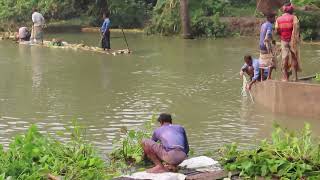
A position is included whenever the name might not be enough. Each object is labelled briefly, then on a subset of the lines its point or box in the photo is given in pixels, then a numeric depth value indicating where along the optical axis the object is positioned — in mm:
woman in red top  12383
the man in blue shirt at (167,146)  8156
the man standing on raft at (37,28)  26094
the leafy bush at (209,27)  29594
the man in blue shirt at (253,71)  13711
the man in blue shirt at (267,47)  13227
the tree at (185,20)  28703
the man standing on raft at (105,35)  22656
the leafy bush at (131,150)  9156
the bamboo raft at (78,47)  22781
